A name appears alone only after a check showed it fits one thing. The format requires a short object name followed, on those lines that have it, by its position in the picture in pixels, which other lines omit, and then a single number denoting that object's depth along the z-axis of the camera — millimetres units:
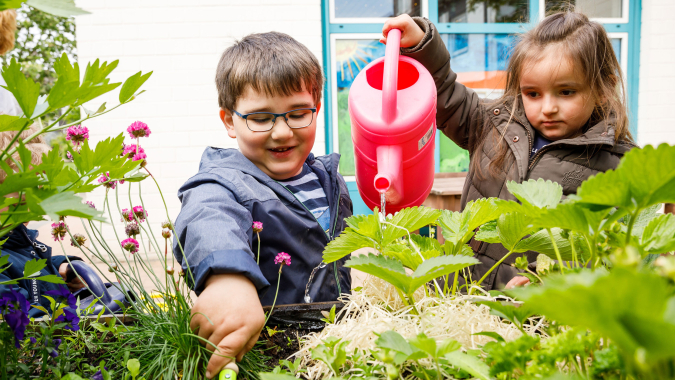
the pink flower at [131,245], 752
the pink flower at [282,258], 723
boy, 734
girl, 1057
